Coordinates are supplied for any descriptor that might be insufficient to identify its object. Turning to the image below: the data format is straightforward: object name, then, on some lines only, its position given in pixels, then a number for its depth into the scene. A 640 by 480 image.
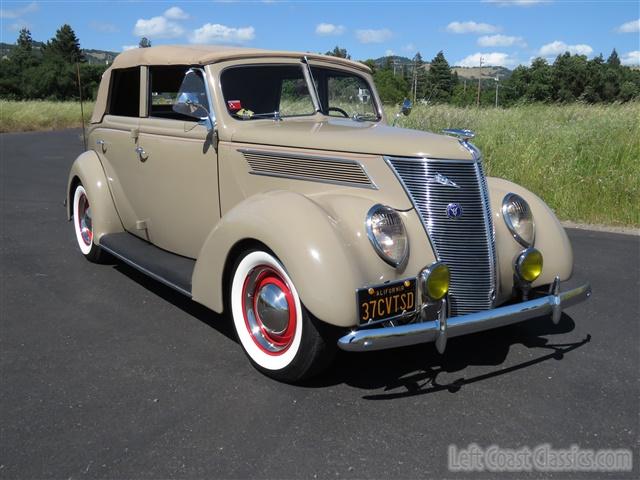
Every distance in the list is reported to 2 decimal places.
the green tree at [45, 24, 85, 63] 75.31
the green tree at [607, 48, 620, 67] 88.65
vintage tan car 2.98
